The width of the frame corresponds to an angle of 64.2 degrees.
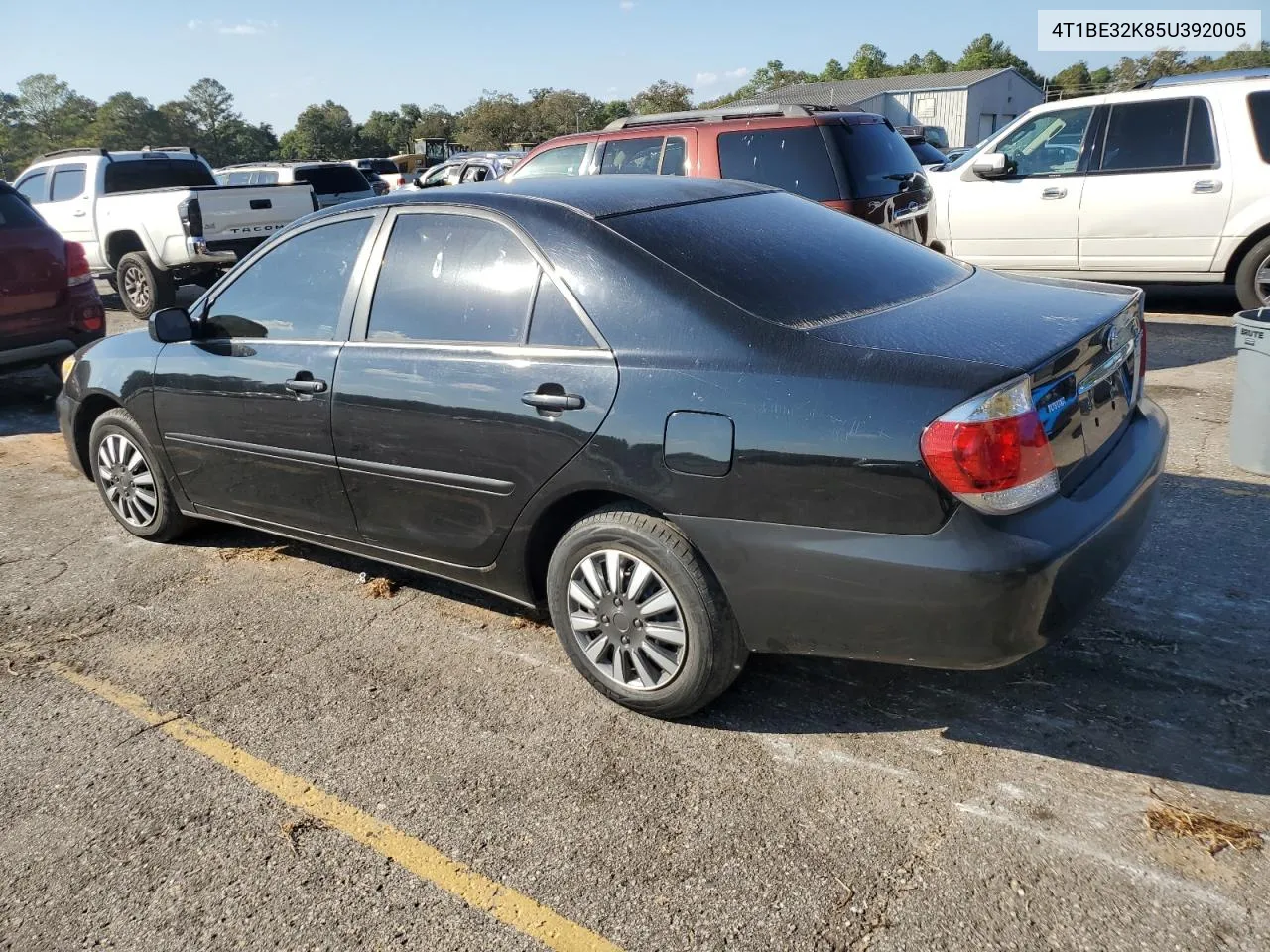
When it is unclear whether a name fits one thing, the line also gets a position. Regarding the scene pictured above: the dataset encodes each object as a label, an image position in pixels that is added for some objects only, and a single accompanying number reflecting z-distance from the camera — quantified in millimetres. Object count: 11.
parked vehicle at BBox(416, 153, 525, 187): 17500
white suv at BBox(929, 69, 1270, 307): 8055
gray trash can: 4824
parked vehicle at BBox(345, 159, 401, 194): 28598
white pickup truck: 11344
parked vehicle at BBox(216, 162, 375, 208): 15500
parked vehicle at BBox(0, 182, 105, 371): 7777
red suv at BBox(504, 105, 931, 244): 7812
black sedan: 2652
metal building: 59375
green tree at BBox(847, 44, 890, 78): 100188
